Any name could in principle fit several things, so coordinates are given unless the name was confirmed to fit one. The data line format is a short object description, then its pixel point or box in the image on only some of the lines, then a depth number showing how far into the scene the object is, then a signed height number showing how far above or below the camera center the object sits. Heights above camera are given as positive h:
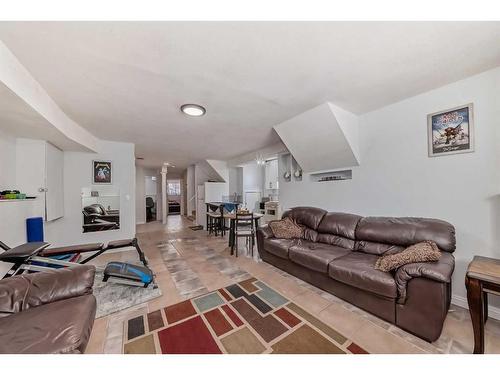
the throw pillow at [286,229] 3.04 -0.72
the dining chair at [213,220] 5.36 -1.01
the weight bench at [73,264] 1.80 -0.87
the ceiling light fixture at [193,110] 2.38 +1.06
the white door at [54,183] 2.89 +0.13
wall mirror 3.78 -0.41
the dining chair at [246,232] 3.64 -0.97
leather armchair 0.96 -0.80
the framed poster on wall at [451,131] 1.95 +0.60
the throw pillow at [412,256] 1.65 -0.67
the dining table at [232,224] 3.79 -0.81
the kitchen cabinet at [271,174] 7.05 +0.49
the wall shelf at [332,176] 3.17 +0.18
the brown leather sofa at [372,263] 1.50 -0.86
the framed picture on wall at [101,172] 3.83 +0.37
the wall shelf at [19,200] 2.11 -0.12
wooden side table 1.28 -0.77
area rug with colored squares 1.41 -1.25
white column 7.48 -0.59
